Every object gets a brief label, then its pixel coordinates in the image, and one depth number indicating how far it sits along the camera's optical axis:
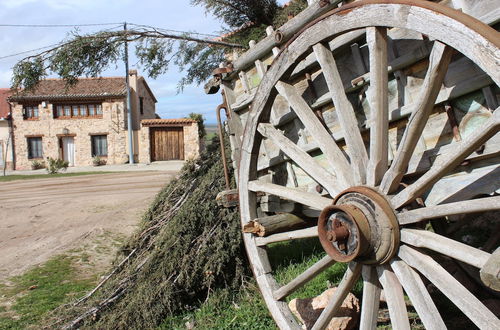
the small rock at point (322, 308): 3.37
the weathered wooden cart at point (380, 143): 1.90
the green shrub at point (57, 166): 23.58
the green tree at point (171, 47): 9.23
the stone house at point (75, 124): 29.31
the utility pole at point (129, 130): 28.23
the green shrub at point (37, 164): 28.80
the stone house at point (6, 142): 29.88
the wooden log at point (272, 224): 3.02
